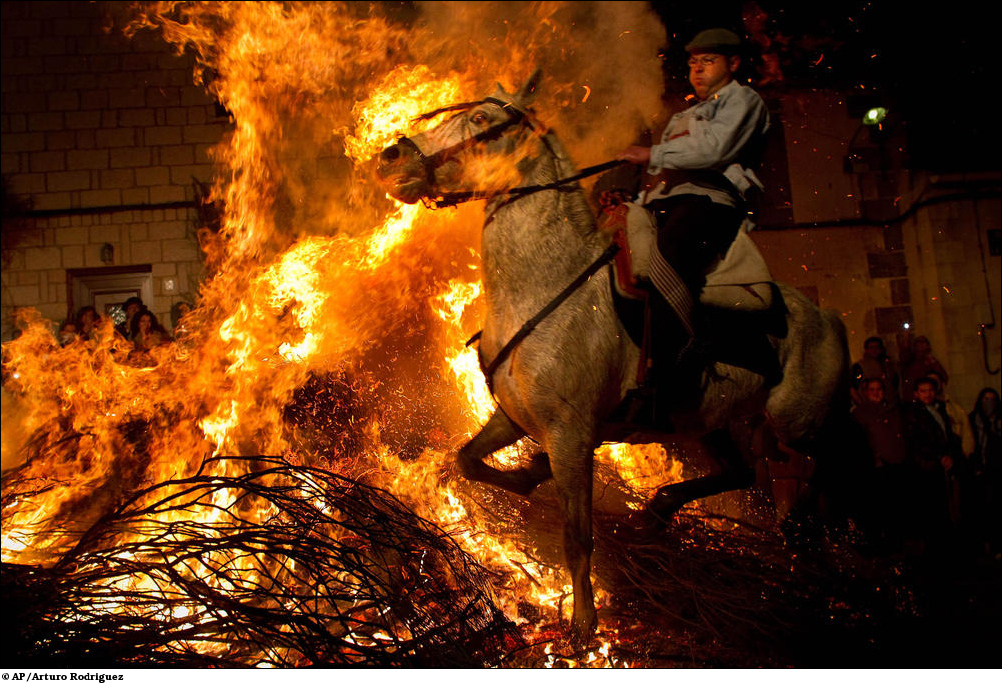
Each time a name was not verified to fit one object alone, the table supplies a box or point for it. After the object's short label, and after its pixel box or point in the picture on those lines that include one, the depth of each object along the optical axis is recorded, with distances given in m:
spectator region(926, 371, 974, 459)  6.71
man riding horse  3.46
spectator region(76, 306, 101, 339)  6.14
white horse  3.29
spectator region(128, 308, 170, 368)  5.88
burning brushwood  2.63
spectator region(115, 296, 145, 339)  6.39
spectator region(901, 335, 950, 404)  7.06
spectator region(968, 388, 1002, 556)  7.09
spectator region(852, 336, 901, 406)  6.88
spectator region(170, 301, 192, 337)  7.39
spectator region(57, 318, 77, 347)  6.07
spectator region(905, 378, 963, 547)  6.22
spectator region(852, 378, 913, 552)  5.94
